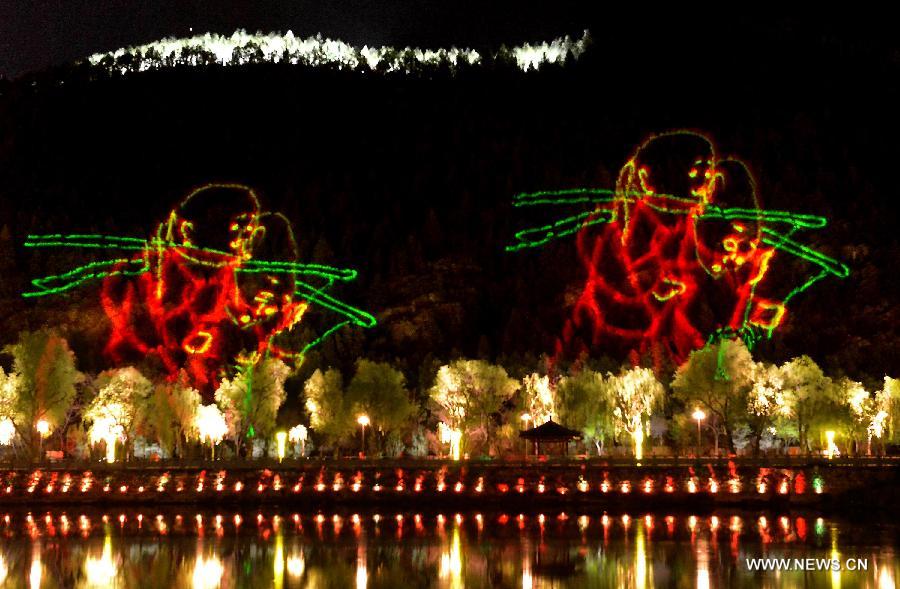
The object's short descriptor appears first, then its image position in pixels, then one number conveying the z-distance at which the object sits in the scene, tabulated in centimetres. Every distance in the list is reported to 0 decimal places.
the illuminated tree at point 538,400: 8500
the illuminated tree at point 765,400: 7869
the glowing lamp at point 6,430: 8119
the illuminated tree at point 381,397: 8656
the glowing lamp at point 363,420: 8088
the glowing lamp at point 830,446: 7111
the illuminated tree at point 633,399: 8162
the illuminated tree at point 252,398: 8738
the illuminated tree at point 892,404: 7956
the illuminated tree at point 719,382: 7925
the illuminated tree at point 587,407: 8275
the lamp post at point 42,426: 7931
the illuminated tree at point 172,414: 8206
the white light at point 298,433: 9412
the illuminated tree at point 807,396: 7931
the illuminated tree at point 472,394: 8494
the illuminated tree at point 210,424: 8471
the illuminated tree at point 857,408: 8012
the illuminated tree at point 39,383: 7850
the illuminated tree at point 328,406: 8819
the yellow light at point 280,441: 8139
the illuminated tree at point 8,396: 7756
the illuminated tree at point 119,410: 7806
